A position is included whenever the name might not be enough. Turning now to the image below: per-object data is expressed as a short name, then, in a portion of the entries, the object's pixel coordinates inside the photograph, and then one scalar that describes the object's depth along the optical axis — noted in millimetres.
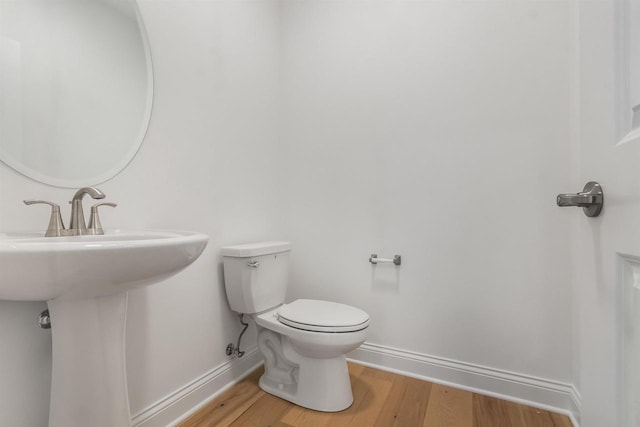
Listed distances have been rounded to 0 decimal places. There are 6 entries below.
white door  431
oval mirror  911
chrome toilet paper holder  1701
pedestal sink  638
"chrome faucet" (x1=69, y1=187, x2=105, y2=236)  927
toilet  1346
